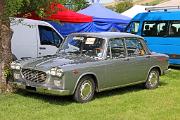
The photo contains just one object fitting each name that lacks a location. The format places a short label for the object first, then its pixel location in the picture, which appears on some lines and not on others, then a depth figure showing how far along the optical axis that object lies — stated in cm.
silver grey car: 707
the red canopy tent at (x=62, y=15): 1264
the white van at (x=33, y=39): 1072
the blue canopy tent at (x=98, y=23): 1481
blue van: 1257
